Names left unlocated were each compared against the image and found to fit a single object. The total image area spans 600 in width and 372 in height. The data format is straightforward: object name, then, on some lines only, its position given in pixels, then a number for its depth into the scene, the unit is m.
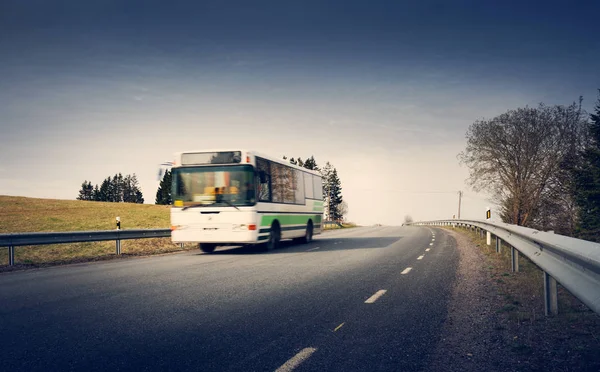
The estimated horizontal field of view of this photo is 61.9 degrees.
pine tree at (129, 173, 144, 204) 170.00
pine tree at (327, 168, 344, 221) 109.61
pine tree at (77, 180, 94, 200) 167.62
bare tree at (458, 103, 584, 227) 37.41
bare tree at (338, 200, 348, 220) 144.73
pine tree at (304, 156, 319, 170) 100.08
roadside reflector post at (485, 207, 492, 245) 23.16
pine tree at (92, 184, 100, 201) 162.50
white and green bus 16.03
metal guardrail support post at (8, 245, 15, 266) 13.20
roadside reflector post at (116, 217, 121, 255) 17.00
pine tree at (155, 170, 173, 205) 120.25
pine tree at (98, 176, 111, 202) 160.27
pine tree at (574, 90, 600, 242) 30.35
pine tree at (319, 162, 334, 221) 106.00
